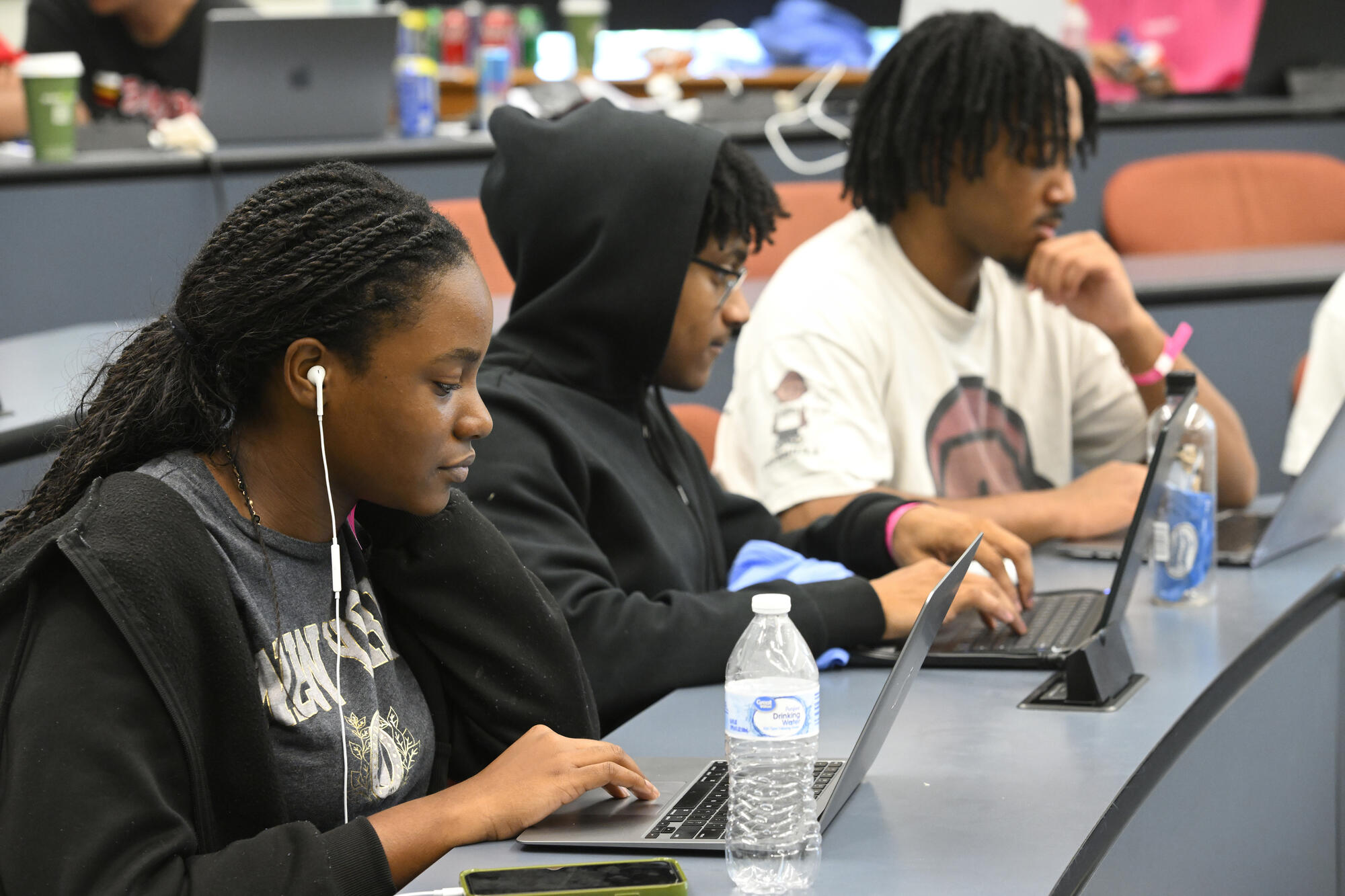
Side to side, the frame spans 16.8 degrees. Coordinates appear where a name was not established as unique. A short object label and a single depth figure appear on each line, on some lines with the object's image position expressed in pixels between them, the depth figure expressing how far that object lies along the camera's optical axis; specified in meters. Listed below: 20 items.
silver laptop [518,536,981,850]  2.48
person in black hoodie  3.47
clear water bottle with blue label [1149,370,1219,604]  3.97
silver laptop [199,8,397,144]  4.88
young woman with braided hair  2.18
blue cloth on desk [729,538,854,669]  3.95
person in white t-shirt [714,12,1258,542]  4.12
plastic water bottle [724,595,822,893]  2.38
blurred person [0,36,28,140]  4.88
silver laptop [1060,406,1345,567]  4.00
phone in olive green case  2.19
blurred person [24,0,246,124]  5.13
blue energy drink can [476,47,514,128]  5.34
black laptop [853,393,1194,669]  3.42
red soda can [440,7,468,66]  5.81
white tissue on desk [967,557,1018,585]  3.93
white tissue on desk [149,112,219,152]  4.80
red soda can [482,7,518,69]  5.80
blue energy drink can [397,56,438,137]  5.07
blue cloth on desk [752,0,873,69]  5.74
